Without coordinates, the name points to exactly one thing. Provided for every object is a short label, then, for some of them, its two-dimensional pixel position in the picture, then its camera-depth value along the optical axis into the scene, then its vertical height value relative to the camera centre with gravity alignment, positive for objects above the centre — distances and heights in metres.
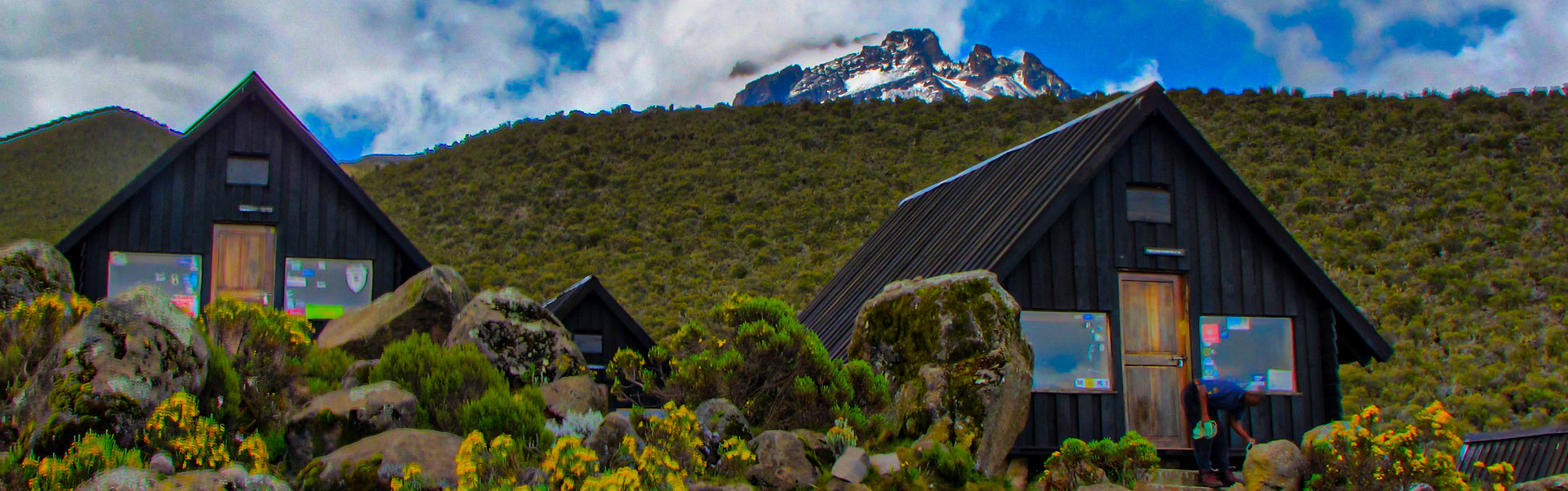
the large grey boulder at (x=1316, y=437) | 10.53 -1.23
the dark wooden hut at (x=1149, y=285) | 13.27 +0.31
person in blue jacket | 11.52 -1.13
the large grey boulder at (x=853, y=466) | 8.97 -1.21
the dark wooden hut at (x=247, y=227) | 17.23 +1.51
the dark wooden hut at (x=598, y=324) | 19.52 -0.10
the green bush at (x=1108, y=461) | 10.52 -1.41
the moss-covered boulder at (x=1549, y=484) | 12.04 -1.91
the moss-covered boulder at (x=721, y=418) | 9.40 -0.85
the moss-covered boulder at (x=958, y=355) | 9.95 -0.39
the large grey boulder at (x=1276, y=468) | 10.49 -1.49
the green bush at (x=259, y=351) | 8.70 -0.24
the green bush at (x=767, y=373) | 10.07 -0.53
